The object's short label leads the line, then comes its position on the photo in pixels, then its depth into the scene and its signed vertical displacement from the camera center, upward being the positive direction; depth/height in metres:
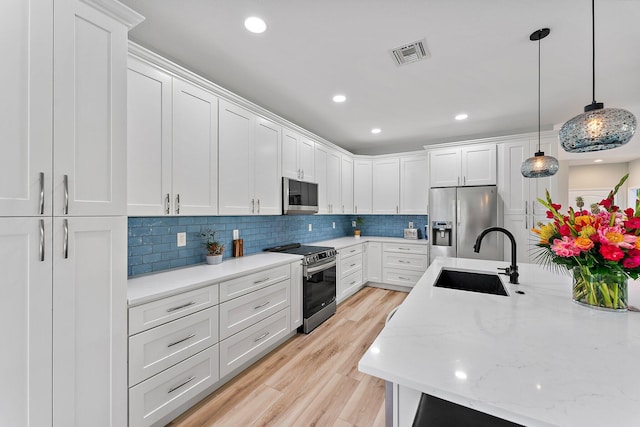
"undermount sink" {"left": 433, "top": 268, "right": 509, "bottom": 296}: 1.96 -0.52
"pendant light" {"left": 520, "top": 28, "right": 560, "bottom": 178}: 2.22 +0.43
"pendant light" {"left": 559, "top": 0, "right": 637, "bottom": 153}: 1.22 +0.42
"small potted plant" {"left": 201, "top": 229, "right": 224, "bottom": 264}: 2.38 -0.31
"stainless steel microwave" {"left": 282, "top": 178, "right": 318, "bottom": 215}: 3.04 +0.22
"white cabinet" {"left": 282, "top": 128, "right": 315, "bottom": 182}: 3.12 +0.74
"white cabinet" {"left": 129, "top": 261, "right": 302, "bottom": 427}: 1.52 -0.90
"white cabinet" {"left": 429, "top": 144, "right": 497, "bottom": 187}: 3.78 +0.75
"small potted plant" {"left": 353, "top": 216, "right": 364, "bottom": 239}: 5.02 -0.21
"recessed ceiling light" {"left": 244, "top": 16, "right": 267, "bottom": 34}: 1.72 +1.29
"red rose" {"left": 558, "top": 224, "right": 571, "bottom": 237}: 1.23 -0.07
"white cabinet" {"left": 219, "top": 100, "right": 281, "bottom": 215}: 2.36 +0.51
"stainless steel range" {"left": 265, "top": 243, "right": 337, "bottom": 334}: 2.88 -0.80
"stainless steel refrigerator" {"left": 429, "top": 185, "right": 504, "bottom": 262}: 3.62 -0.08
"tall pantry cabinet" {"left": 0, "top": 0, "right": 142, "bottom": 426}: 1.07 +0.01
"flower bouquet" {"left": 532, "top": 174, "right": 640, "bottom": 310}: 1.07 -0.15
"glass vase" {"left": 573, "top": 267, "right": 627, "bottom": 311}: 1.17 -0.34
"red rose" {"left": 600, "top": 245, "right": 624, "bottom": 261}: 1.05 -0.15
